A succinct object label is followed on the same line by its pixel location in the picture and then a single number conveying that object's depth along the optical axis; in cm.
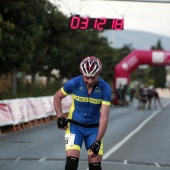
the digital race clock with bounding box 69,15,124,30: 2347
